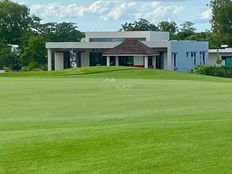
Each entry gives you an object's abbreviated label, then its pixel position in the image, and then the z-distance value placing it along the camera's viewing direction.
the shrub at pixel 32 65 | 89.34
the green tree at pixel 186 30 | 127.94
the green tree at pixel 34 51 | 96.06
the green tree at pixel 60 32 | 116.79
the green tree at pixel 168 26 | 137.75
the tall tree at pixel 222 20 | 118.56
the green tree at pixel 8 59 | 98.19
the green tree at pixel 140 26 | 138.62
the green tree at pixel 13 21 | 113.75
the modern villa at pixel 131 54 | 78.60
